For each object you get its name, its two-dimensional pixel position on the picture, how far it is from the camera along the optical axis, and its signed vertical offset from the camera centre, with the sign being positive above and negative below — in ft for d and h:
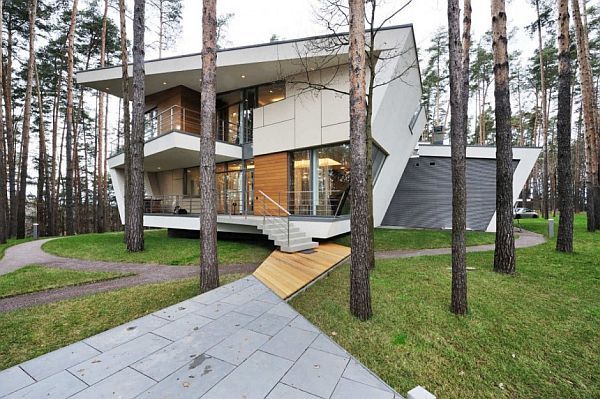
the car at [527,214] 78.18 -5.71
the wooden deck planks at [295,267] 16.66 -5.90
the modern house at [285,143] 30.53 +8.18
